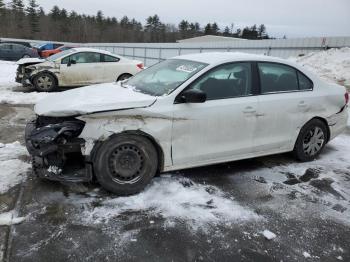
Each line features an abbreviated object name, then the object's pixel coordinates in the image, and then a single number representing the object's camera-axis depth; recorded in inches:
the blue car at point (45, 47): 1132.9
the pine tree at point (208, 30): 3635.3
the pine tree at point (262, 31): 3286.2
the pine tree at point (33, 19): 3065.9
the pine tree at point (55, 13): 3366.1
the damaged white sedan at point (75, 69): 439.7
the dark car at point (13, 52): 999.6
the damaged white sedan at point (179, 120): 152.7
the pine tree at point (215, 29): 3700.8
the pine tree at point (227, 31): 3614.7
